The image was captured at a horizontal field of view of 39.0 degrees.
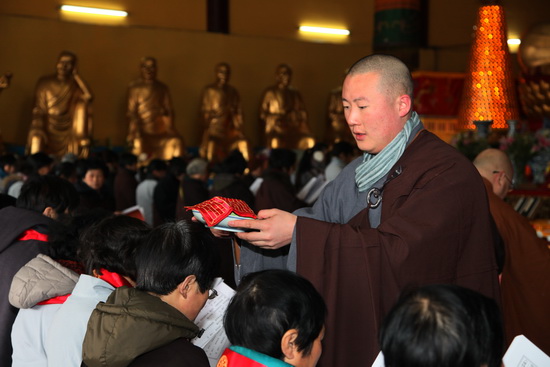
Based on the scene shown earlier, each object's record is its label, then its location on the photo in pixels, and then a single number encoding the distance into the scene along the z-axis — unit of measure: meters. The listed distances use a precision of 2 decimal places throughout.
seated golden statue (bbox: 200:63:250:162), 12.55
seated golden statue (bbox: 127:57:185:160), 12.10
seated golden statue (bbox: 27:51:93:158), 11.62
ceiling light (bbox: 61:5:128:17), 12.64
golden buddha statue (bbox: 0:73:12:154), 10.20
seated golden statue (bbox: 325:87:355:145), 13.78
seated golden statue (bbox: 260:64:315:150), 13.08
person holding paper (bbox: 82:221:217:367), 1.74
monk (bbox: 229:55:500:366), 2.19
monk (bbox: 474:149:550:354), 3.45
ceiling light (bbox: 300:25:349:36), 14.49
